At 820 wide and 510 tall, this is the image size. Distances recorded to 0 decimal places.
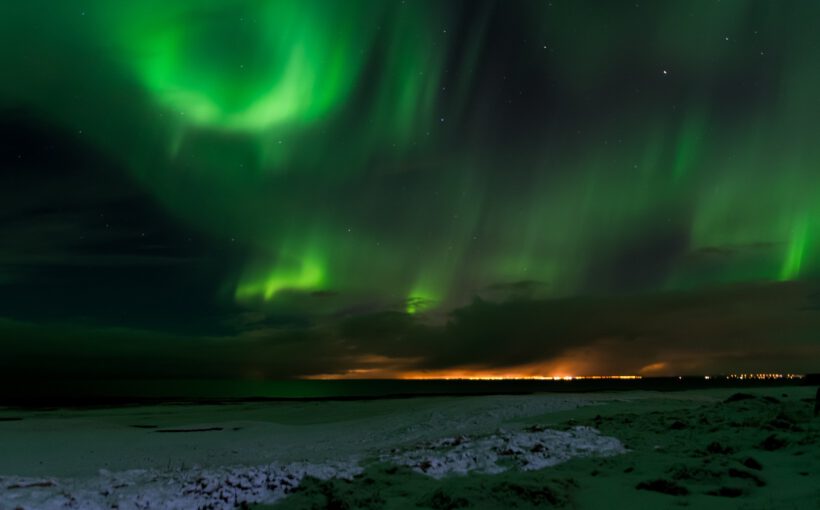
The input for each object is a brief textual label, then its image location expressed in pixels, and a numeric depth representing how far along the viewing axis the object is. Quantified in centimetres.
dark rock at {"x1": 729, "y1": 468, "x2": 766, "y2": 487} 620
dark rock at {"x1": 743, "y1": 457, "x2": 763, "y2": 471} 687
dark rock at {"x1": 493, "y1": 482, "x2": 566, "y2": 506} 598
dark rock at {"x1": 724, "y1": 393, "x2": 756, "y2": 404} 1478
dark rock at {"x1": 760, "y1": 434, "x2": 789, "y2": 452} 787
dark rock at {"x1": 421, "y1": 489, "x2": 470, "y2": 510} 596
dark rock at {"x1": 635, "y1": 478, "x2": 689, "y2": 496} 614
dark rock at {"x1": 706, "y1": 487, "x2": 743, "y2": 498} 594
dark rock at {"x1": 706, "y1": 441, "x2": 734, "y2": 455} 803
